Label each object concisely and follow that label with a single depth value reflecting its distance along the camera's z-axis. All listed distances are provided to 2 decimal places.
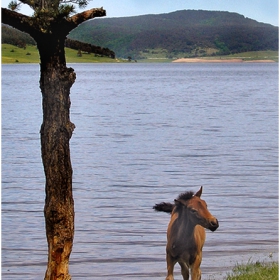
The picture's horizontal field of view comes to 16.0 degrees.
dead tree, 10.75
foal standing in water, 11.25
